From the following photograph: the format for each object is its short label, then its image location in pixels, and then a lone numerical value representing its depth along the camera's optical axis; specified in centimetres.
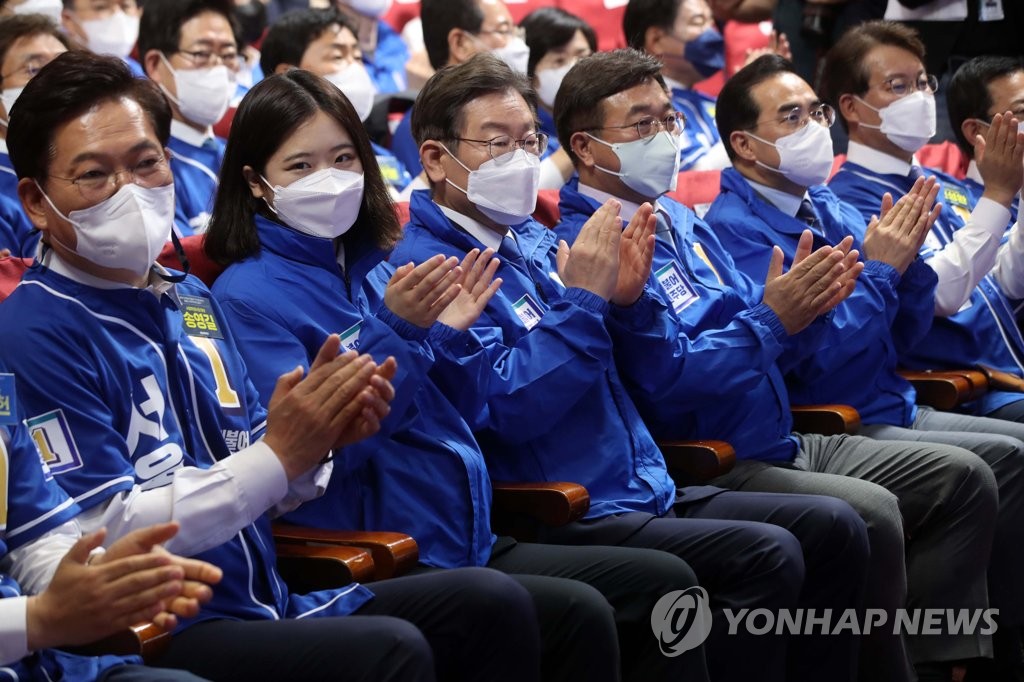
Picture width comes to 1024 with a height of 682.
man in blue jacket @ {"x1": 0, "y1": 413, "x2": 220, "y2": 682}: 345
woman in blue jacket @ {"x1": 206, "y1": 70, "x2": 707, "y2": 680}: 509
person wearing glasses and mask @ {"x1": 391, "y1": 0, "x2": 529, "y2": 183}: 1044
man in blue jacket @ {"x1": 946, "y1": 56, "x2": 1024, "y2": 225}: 964
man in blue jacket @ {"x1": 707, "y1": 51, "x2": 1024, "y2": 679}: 732
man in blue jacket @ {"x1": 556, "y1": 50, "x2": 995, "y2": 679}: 639
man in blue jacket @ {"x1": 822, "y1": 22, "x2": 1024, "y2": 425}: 810
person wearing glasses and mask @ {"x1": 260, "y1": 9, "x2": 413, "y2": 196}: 981
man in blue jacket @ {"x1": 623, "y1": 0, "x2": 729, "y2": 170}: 1130
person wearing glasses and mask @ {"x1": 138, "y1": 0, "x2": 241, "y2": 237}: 890
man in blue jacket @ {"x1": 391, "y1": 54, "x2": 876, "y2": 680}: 569
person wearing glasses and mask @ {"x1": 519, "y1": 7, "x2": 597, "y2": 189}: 1080
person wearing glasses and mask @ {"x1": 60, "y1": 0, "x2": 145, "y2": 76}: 987
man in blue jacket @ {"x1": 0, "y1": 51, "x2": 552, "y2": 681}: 422
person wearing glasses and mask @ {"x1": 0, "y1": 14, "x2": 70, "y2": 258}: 754
